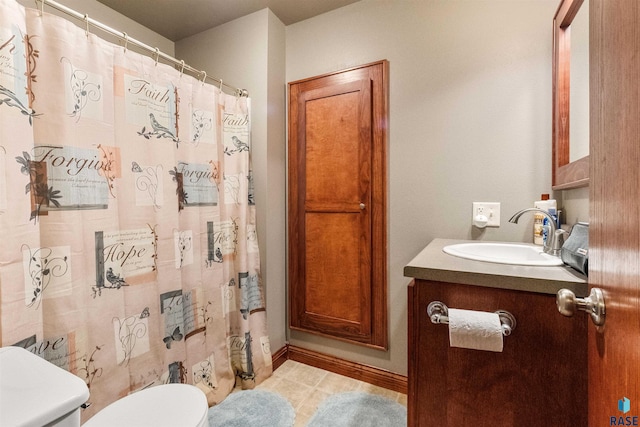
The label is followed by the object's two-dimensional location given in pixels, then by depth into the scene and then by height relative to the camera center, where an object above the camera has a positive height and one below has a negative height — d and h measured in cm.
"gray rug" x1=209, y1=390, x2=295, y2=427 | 142 -108
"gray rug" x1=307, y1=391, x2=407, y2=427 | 143 -110
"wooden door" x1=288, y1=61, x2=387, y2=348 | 174 +1
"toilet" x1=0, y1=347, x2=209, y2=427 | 48 -34
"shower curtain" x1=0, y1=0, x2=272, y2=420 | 93 -4
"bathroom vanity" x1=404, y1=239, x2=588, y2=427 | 78 -45
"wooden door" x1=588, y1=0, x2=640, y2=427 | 44 -1
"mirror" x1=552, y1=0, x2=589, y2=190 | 109 +46
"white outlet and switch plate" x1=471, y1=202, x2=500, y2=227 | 148 -4
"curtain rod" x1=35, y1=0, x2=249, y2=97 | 103 +75
